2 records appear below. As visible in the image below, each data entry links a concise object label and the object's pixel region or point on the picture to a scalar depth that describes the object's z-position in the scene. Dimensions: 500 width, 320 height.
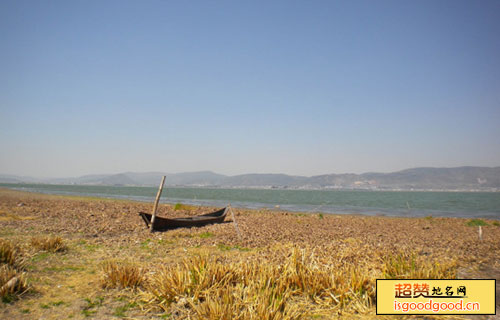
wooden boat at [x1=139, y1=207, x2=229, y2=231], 15.81
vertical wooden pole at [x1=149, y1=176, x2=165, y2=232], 15.24
